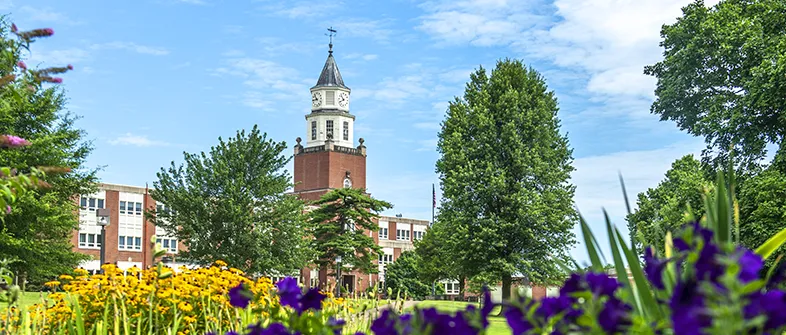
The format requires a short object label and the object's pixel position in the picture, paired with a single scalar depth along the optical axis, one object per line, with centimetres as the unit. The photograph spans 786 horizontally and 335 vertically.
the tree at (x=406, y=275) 6700
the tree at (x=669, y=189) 3788
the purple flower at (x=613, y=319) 166
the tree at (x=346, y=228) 5331
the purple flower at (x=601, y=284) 181
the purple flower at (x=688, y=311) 145
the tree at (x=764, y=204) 2109
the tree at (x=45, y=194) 3047
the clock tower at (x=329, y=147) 8344
